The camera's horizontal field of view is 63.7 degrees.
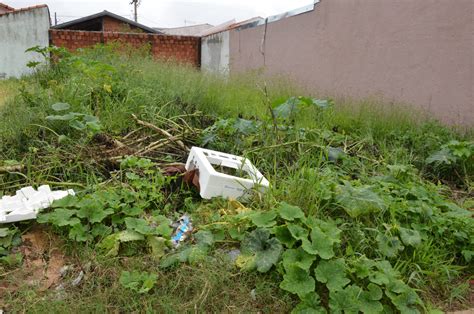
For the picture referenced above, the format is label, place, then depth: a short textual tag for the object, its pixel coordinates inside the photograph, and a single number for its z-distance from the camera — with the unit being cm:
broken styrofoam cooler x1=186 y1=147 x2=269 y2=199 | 245
